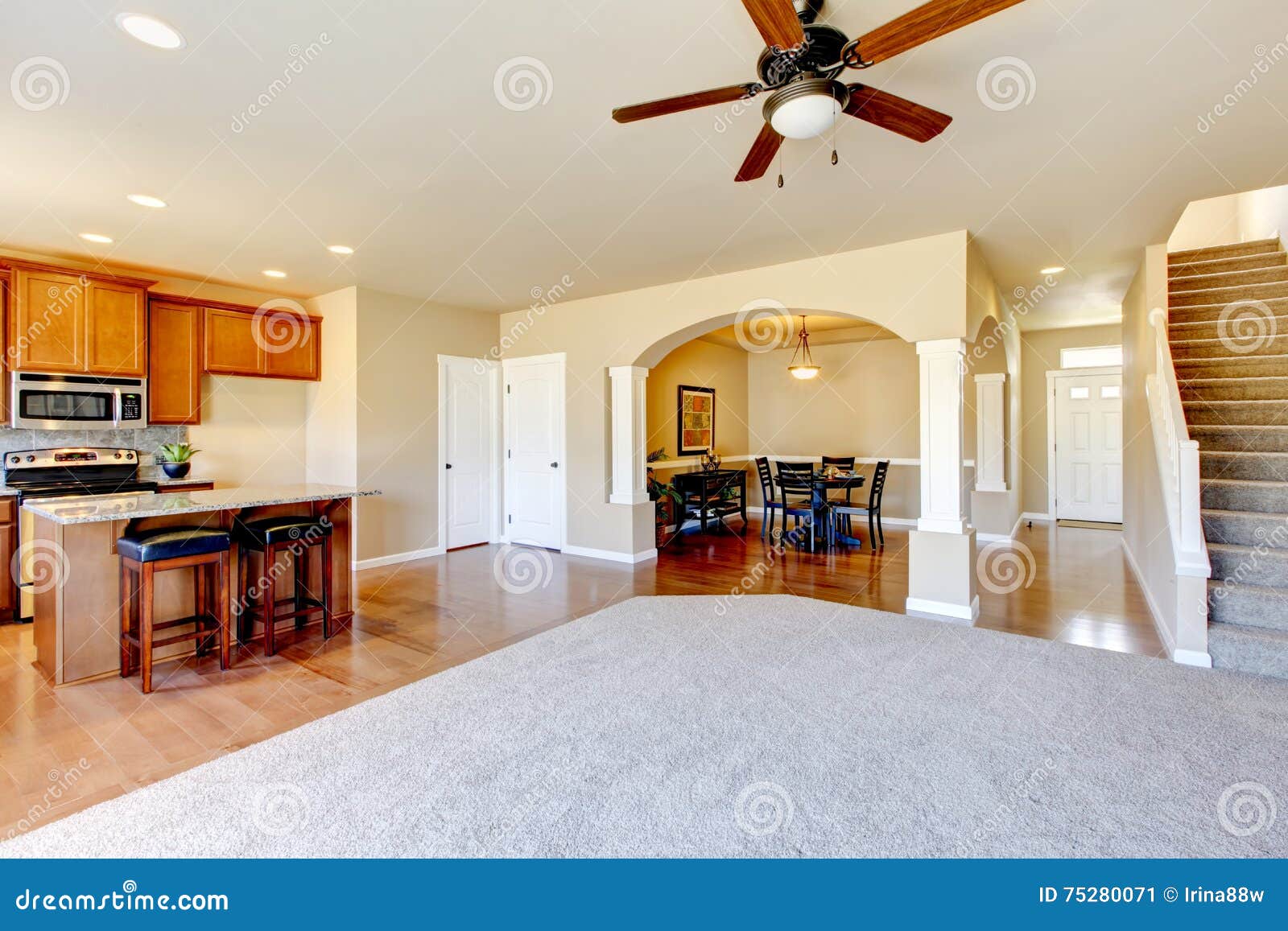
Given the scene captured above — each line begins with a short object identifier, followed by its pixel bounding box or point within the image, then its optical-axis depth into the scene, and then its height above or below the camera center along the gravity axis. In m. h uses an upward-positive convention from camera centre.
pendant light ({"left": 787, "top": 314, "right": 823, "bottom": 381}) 8.44 +1.54
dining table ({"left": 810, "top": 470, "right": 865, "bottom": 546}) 6.77 -0.37
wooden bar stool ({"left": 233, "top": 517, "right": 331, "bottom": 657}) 3.61 -0.67
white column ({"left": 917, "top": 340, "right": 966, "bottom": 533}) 4.24 +0.22
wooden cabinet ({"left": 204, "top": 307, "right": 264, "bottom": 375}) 5.43 +1.11
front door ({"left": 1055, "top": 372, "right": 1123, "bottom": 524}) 8.03 +0.26
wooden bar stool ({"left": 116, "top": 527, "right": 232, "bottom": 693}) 3.04 -0.65
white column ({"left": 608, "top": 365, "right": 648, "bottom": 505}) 6.11 +0.34
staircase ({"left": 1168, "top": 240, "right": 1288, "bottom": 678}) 3.35 +0.30
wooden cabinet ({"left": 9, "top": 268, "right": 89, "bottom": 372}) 4.36 +1.06
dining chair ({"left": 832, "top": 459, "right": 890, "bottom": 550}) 6.79 -0.43
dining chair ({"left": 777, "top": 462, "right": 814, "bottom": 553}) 6.88 -0.21
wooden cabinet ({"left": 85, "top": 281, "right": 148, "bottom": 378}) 4.67 +1.06
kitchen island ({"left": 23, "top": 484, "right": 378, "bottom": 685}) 3.09 -0.58
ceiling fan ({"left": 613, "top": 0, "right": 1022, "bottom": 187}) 1.73 +1.30
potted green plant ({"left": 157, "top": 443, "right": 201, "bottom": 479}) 5.13 +0.05
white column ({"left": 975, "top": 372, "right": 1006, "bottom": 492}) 7.21 +0.41
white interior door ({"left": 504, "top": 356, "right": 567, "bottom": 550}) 6.61 +0.16
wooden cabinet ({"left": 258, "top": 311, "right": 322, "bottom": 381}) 5.78 +1.17
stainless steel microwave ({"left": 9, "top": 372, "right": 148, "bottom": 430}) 4.47 +0.49
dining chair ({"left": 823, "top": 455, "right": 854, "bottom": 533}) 7.78 +0.05
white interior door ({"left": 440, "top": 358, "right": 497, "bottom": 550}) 6.58 +0.16
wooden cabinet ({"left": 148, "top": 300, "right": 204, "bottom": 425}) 5.11 +0.88
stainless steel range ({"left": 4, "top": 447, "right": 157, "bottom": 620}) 4.29 -0.07
